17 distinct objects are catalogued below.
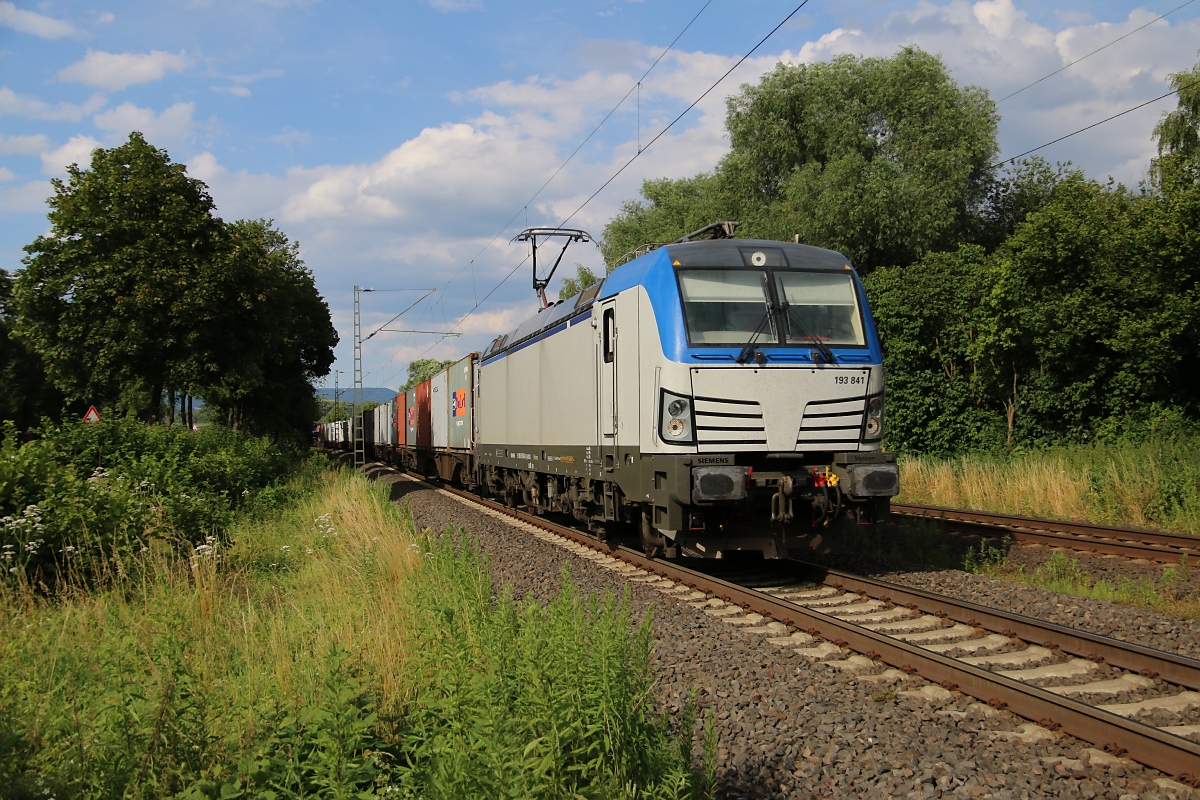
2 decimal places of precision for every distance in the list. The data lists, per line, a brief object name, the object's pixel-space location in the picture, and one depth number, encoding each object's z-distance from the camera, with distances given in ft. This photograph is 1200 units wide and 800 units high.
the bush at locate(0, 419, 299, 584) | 27.81
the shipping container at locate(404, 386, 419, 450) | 110.93
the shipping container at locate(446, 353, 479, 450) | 69.62
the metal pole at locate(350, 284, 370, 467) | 111.24
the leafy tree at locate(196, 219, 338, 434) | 70.74
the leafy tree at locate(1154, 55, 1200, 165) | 83.35
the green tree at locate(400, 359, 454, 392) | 393.29
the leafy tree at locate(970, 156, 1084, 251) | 100.32
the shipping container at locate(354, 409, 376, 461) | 180.96
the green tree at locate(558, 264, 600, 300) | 160.29
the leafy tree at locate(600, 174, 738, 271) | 111.65
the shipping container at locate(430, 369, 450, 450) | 83.51
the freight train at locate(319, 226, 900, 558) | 27.84
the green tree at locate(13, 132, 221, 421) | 66.59
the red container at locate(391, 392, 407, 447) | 124.84
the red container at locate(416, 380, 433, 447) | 97.76
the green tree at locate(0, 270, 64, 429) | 138.39
